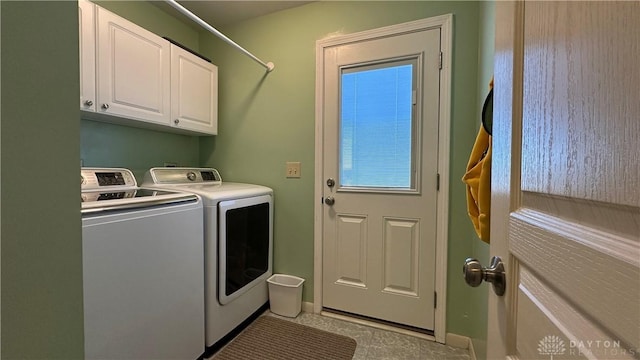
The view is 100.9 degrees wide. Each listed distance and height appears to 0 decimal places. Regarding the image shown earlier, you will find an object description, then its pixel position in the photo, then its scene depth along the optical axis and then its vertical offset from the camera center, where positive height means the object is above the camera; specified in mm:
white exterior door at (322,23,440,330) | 1748 -6
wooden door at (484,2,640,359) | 275 -6
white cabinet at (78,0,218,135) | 1433 +618
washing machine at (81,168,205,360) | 1038 -449
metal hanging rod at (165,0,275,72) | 1407 +892
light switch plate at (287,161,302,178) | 2109 +46
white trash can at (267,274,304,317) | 2004 -943
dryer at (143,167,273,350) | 1580 -471
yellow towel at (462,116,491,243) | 776 -23
